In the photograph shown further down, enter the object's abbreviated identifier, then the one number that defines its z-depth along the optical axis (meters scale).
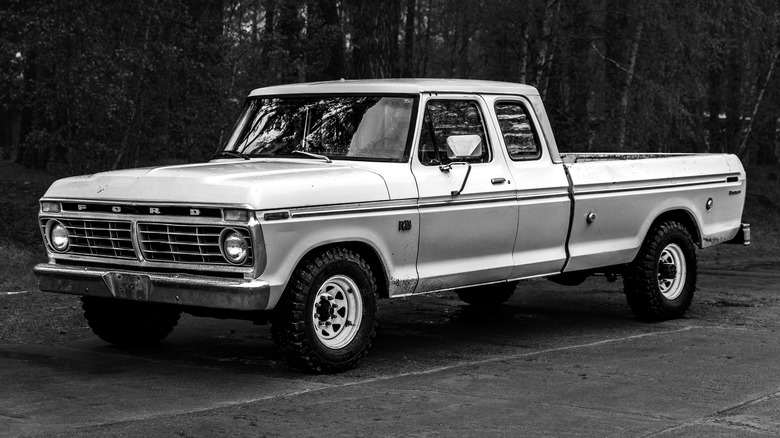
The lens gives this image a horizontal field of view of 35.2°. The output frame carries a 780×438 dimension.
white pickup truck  7.71
